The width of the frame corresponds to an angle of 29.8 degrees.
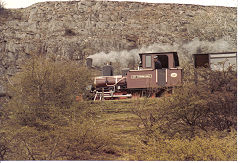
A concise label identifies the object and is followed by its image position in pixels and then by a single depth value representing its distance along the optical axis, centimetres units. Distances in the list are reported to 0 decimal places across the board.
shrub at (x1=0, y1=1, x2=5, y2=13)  8009
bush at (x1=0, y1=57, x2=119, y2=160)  2558
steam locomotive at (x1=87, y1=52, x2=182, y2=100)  3288
